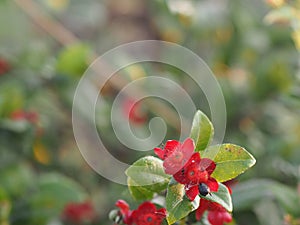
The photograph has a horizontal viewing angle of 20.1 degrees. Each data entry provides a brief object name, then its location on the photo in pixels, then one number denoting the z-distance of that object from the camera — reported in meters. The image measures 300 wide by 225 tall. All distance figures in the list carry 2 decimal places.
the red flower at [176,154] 0.39
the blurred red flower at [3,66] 0.65
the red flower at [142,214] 0.40
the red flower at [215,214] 0.40
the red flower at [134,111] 0.69
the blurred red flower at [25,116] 0.58
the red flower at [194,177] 0.38
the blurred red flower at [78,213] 0.59
